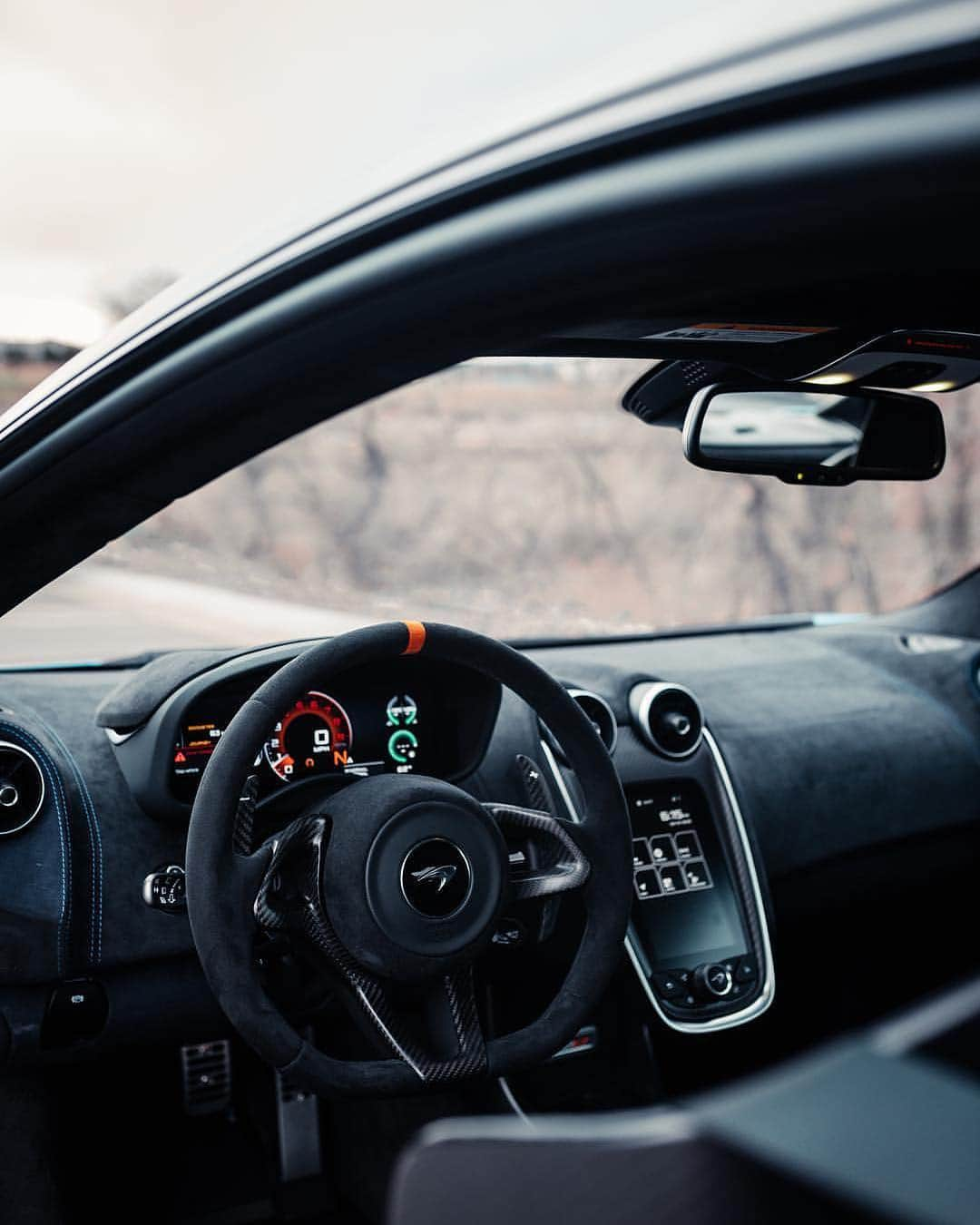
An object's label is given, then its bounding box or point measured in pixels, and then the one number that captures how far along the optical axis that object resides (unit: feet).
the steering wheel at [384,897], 6.09
